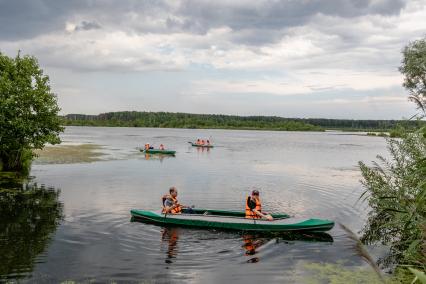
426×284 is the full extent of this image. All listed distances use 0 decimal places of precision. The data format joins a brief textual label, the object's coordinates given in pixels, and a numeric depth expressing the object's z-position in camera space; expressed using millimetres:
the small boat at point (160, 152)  58125
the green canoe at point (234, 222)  19297
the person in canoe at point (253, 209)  20031
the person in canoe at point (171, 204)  20812
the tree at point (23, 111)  33469
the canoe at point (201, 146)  72875
